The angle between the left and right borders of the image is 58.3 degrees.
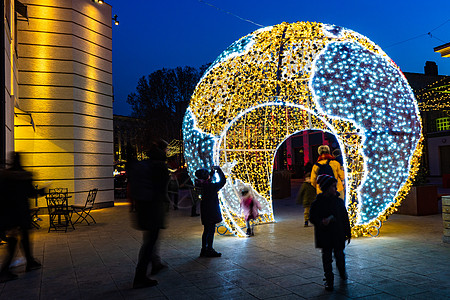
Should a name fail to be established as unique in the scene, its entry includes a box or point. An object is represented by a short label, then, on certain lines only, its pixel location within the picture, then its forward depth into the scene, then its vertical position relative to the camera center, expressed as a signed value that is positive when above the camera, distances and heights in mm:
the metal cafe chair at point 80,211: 9789 -1266
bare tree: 27828 +5025
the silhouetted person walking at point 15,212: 5328 -503
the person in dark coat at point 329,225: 4461 -672
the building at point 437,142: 29797 +1505
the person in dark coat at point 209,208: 6266 -623
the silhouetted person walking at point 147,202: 4766 -381
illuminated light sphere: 6969 +1210
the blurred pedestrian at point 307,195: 8883 -635
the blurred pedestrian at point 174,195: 13753 -915
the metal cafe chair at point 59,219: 9262 -1060
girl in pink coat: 7875 -783
